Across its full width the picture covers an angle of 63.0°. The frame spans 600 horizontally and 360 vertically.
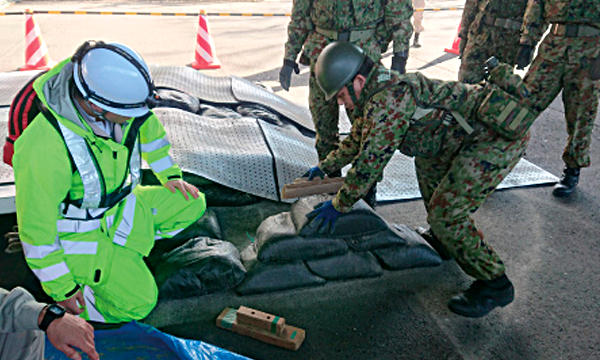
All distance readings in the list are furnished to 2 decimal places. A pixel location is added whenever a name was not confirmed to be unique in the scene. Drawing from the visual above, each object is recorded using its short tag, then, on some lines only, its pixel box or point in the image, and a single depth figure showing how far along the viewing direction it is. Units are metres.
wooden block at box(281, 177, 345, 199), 2.82
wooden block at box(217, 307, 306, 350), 2.23
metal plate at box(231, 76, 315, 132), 4.50
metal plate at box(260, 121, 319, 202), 3.33
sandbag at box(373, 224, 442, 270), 2.77
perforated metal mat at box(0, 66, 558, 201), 3.17
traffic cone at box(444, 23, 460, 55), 8.20
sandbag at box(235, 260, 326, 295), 2.56
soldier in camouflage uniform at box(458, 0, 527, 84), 3.91
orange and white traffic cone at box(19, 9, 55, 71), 6.63
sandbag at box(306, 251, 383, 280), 2.66
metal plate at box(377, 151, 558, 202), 3.72
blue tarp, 2.03
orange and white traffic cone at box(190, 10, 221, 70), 7.10
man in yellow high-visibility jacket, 1.86
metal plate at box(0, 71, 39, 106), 4.00
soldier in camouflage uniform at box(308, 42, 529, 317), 2.29
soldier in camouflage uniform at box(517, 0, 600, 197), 3.36
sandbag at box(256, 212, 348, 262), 2.60
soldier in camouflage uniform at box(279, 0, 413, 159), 3.30
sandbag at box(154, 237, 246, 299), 2.50
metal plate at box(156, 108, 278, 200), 3.10
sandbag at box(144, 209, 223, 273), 2.64
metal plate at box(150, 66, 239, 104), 4.39
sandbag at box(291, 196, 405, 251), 2.66
